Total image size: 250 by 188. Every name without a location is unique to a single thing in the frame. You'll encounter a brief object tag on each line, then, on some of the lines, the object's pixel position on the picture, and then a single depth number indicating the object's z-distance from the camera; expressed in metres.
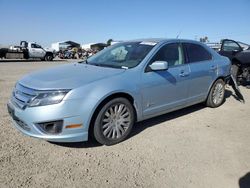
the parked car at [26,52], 18.19
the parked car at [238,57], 6.67
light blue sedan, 2.51
